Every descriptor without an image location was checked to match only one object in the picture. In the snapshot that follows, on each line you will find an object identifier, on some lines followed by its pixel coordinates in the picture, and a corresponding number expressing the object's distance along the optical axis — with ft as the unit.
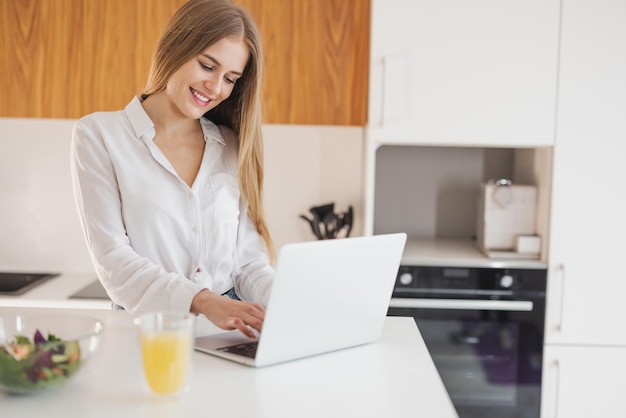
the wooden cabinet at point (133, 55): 9.55
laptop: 3.99
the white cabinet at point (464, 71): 8.68
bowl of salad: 3.46
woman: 5.22
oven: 8.87
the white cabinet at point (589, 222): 8.70
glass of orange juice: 3.51
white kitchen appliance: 9.29
